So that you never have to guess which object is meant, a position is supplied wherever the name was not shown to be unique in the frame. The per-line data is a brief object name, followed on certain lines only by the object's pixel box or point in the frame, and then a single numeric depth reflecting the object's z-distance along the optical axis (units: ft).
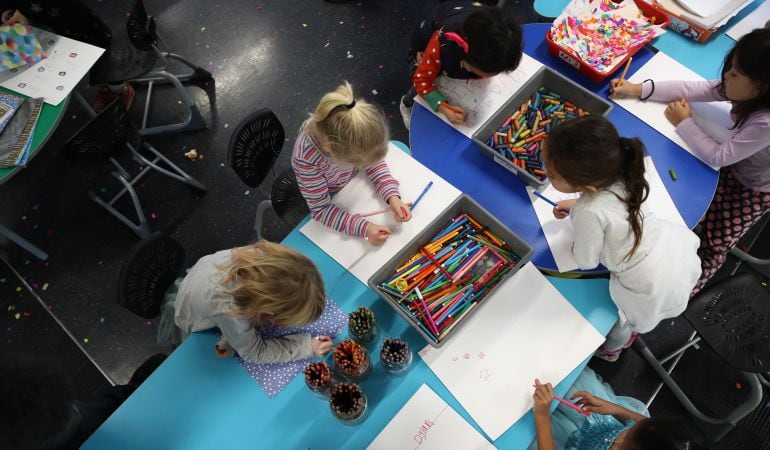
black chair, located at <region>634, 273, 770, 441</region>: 5.86
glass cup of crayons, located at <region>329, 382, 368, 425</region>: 4.28
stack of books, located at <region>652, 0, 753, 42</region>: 6.28
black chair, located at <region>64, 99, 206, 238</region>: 6.60
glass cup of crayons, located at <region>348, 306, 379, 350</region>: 4.65
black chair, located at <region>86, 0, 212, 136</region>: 8.01
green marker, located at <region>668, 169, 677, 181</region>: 5.53
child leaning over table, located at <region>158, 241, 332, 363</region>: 4.34
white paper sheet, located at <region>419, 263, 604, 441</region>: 4.55
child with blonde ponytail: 4.96
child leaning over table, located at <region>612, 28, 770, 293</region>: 5.26
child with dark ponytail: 4.59
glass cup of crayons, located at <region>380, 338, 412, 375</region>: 4.50
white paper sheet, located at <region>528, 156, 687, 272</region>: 5.24
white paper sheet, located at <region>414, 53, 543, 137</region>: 6.15
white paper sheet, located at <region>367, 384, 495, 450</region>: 4.42
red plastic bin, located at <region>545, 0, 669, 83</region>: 6.09
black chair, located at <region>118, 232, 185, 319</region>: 5.35
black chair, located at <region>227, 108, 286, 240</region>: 5.82
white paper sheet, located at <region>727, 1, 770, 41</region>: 6.44
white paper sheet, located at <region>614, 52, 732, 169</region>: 5.79
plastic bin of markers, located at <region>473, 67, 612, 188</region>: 5.51
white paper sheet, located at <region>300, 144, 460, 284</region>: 5.29
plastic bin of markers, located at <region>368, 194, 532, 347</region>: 4.62
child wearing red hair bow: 5.72
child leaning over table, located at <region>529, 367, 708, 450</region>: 3.82
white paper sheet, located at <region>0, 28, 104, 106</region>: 7.16
